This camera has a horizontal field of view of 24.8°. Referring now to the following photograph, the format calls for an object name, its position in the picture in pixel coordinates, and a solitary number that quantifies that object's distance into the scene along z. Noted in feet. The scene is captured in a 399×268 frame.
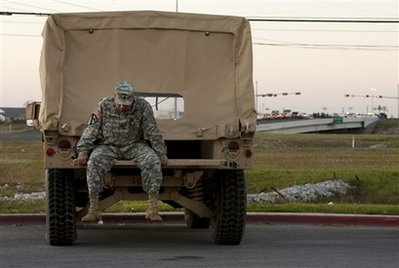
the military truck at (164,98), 37.73
